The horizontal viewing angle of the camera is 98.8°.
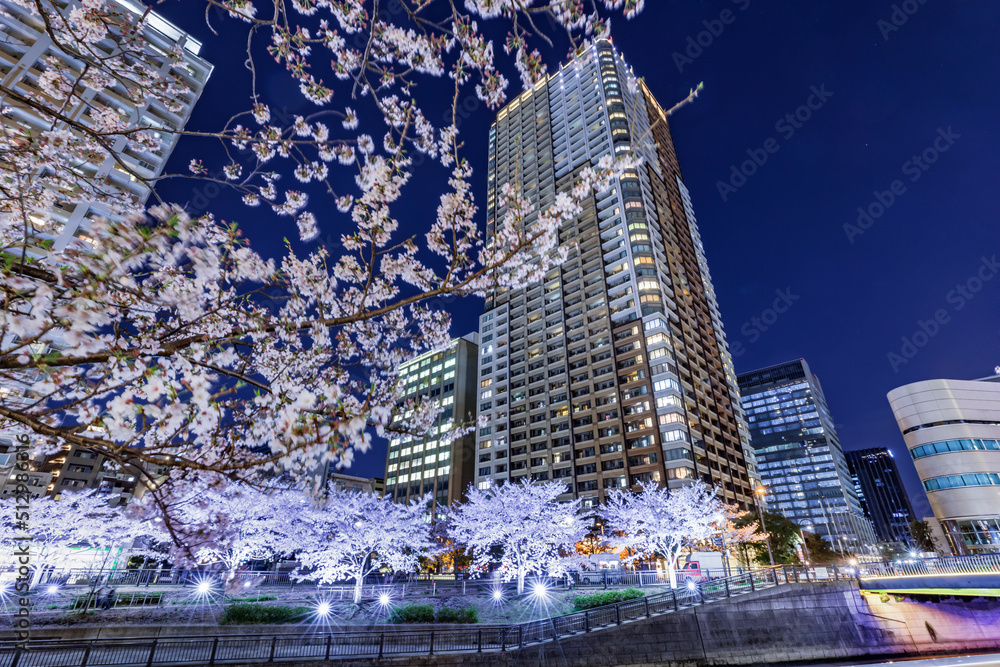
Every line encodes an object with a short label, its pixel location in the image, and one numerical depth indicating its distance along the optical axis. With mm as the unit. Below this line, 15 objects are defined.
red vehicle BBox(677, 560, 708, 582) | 29425
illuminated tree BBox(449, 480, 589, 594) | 28781
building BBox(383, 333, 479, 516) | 83750
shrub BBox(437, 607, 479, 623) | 20156
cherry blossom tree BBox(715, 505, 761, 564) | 45750
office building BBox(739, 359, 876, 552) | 122500
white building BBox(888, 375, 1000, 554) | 44094
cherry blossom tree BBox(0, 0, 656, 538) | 4312
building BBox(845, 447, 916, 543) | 168250
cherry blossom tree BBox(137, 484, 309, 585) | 25234
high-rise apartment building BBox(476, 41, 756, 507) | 60688
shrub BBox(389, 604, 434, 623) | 19730
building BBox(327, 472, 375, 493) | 119812
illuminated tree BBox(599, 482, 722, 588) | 33219
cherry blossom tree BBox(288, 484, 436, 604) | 26906
